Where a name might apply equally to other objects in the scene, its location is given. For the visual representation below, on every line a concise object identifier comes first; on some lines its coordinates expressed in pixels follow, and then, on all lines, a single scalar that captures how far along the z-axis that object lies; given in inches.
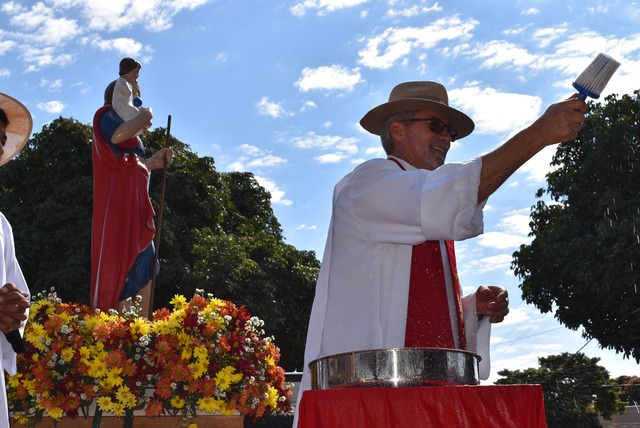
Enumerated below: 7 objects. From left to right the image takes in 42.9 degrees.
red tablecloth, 94.1
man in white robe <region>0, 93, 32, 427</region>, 157.6
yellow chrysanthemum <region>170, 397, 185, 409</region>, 195.2
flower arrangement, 193.5
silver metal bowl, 99.0
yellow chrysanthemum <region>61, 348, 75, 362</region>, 194.5
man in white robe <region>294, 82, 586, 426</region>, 112.7
